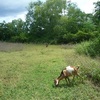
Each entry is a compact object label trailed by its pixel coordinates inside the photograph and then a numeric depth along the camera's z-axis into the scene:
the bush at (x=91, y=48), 8.06
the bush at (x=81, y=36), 17.01
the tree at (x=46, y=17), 21.03
